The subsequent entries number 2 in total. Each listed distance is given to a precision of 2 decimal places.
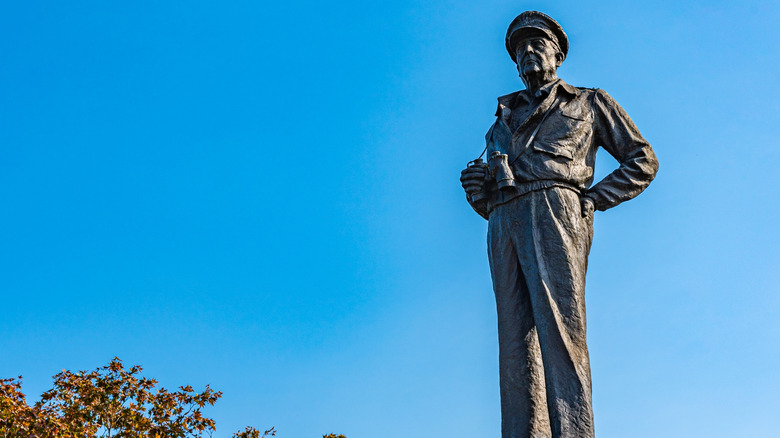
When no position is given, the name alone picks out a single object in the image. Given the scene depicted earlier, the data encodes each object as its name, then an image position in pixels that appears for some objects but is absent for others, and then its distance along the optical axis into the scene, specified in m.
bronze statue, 7.35
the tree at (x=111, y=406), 12.85
